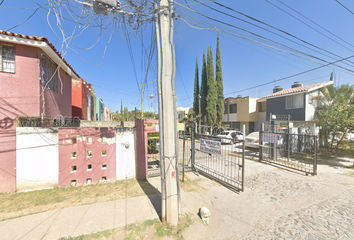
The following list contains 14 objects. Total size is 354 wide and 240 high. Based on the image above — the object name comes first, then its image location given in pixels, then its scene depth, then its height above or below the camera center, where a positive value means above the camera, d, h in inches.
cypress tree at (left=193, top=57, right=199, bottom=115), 880.9 +171.6
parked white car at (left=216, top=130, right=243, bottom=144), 544.9 -56.9
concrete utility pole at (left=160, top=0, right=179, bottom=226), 126.7 -3.5
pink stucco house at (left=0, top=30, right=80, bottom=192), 181.0 +46.2
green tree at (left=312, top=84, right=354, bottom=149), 311.3 +20.1
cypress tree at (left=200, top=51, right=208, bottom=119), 827.9 +173.0
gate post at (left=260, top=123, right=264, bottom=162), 334.6 -64.7
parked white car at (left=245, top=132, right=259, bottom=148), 421.7 -59.6
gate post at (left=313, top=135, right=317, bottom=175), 245.9 -79.0
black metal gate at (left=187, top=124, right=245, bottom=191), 217.6 -85.9
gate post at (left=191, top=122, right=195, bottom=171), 260.8 -56.6
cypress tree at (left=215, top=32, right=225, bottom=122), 790.5 +181.1
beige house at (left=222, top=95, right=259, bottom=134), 757.9 +38.1
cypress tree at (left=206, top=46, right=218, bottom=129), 765.3 +118.1
